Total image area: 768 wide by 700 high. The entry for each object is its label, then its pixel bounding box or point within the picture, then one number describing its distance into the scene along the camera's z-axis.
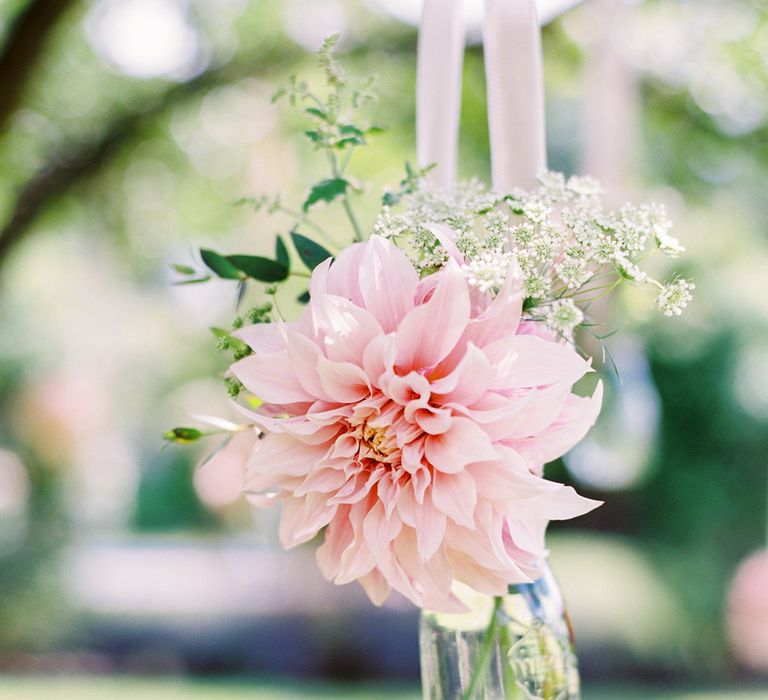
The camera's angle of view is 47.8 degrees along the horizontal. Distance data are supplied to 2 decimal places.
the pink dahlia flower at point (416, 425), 0.51
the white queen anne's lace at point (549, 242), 0.55
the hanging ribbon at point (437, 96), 0.71
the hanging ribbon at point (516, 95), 0.65
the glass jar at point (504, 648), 0.63
